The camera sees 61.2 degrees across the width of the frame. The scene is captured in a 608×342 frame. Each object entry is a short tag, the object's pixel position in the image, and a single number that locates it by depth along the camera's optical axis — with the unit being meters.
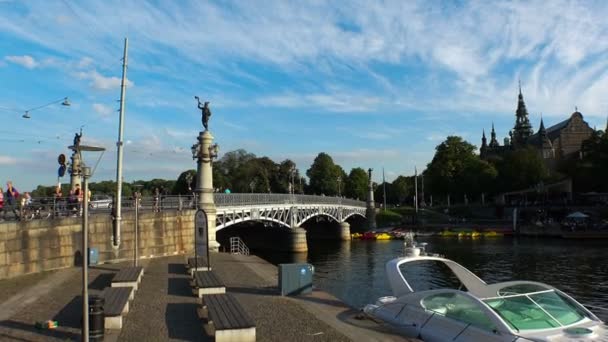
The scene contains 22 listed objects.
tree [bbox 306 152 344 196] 132.12
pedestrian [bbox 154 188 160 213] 29.61
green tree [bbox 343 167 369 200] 142.00
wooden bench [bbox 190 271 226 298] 15.62
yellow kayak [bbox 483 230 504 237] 80.75
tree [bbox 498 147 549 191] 112.88
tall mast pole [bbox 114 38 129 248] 24.28
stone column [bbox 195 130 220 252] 30.38
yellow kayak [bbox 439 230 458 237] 82.06
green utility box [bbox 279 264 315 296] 16.92
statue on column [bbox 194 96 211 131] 30.89
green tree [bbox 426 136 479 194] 114.00
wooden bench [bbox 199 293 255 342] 10.52
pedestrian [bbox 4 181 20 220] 23.63
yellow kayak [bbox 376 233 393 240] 80.25
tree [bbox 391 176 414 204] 157.25
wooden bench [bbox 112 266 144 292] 15.96
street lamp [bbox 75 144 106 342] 8.85
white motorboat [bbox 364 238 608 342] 12.00
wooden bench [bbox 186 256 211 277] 20.05
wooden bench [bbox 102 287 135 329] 11.89
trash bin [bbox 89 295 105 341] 10.76
